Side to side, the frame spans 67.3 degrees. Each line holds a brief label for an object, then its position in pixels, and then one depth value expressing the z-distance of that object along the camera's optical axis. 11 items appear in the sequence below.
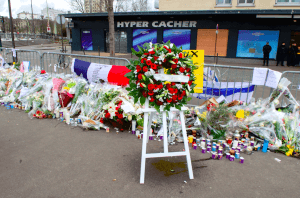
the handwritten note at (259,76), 4.87
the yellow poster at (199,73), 5.14
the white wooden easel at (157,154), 3.08
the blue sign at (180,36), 21.22
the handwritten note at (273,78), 4.64
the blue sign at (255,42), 18.86
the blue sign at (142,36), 22.45
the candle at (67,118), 5.17
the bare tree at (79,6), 33.49
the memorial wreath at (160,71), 2.95
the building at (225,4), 19.76
